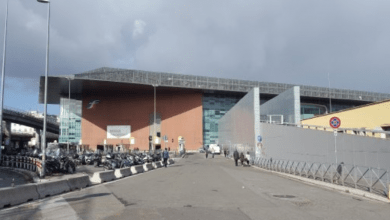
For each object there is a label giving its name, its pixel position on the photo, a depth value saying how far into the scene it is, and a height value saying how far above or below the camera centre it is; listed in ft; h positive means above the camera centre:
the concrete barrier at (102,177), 53.33 -7.12
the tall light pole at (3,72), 103.71 +19.47
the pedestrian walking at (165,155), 96.37 -6.13
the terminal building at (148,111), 232.53 +16.77
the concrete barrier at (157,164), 97.14 -9.18
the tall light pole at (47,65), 63.26 +14.34
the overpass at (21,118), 211.61 +10.92
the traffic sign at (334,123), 51.24 +1.56
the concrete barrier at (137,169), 74.49 -8.18
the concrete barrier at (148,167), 85.25 -8.72
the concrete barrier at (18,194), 31.22 -5.98
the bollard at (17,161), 97.96 -7.86
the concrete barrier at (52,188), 37.09 -6.34
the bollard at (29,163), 88.46 -7.65
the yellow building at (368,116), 71.10 +3.85
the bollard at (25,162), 92.27 -7.72
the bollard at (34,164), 82.08 -7.52
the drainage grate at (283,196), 38.90 -7.30
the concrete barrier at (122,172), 63.65 -7.67
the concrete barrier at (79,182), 44.48 -6.73
